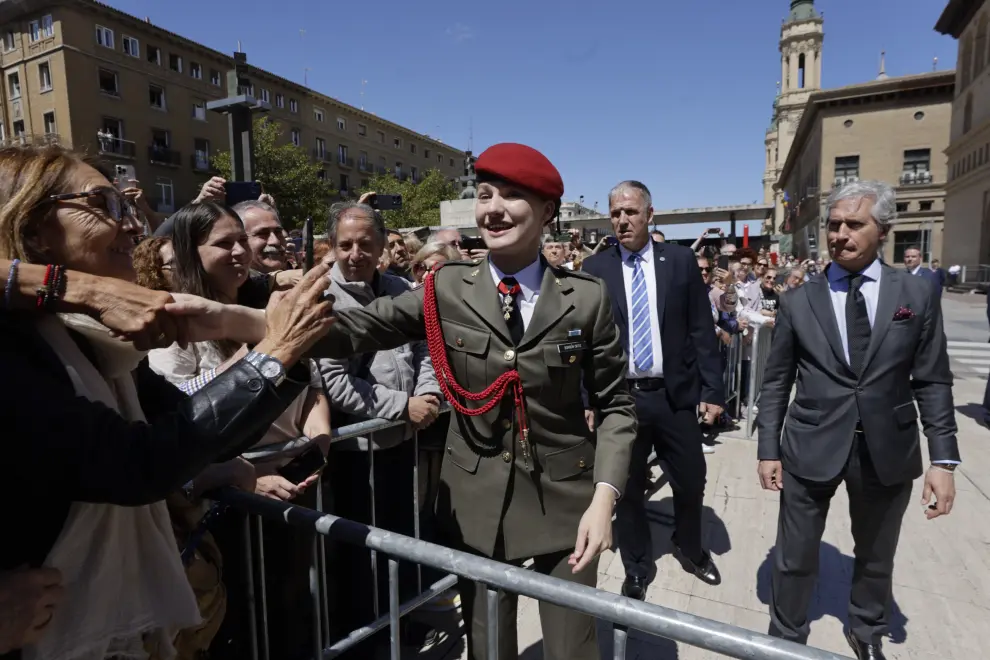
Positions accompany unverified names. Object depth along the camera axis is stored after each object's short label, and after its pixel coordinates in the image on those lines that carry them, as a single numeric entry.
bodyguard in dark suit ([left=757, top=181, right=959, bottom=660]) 2.56
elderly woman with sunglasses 1.12
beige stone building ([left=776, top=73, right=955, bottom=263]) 45.81
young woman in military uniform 1.87
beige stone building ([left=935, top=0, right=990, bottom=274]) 33.81
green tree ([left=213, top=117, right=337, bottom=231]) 30.75
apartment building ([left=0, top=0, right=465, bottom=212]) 29.42
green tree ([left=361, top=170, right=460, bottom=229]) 39.28
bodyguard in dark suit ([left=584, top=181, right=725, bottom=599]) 3.51
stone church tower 87.62
